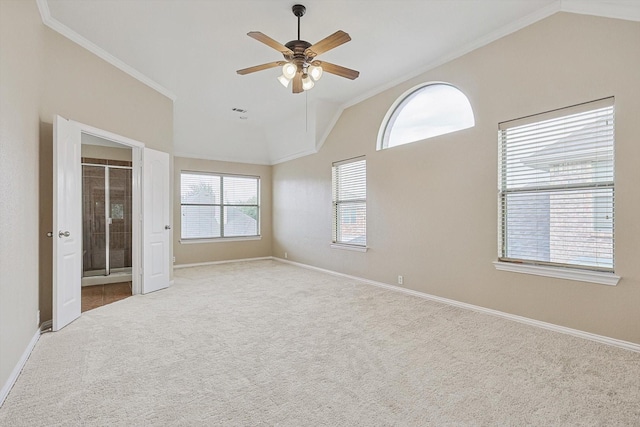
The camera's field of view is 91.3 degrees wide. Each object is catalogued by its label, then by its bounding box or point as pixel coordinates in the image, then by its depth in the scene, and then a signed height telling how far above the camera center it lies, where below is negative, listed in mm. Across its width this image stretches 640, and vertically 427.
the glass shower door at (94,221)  5898 -193
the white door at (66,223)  3186 -133
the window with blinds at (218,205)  7238 +131
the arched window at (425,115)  4094 +1368
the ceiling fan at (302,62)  2732 +1466
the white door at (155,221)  4680 -160
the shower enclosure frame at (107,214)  6051 -63
